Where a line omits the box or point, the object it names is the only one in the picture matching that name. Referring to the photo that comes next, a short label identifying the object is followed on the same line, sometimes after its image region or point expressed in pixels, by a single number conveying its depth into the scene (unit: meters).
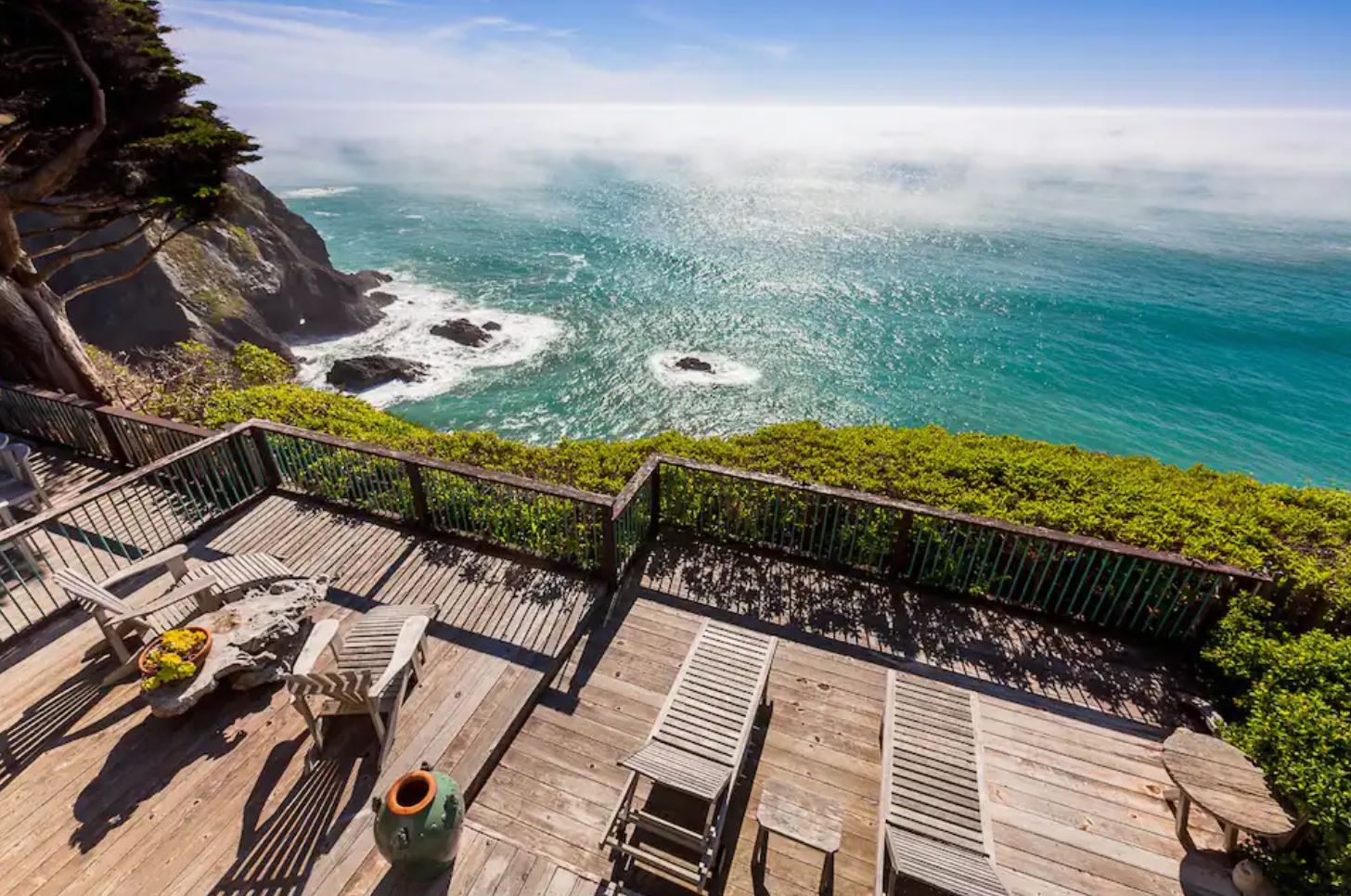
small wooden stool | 4.51
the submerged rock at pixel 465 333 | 45.50
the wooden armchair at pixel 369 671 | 5.00
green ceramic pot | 4.15
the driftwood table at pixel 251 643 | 5.32
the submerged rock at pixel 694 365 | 45.91
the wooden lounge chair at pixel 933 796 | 4.24
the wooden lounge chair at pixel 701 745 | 4.50
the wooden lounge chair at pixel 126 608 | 5.66
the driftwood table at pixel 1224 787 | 4.46
